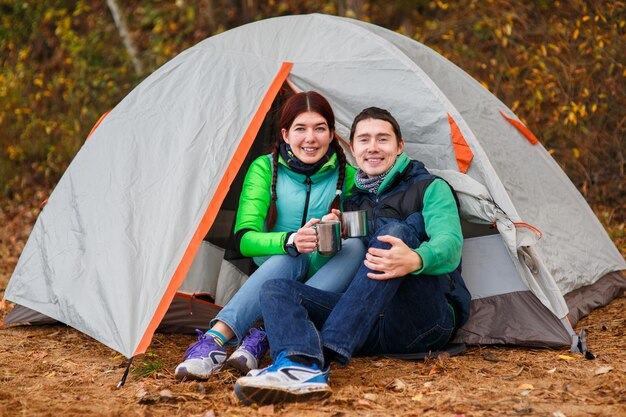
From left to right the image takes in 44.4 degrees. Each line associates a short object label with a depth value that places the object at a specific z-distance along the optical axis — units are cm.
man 298
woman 342
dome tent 366
